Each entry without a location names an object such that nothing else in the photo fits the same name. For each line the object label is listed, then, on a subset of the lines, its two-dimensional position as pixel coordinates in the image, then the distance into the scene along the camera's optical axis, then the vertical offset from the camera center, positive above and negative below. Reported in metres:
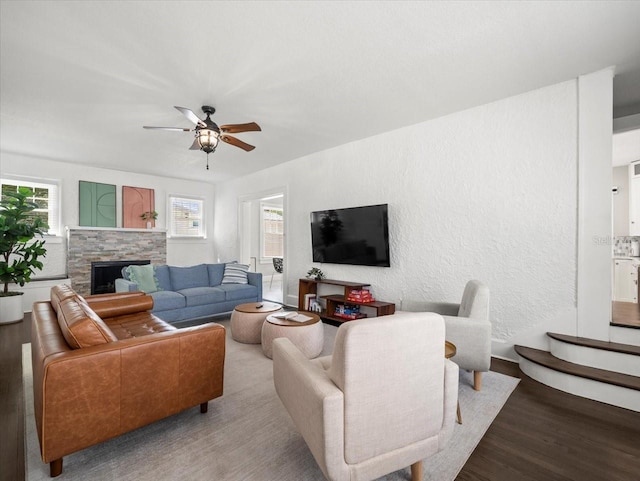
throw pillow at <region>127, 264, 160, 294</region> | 4.31 -0.58
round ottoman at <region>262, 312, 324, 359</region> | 2.99 -0.98
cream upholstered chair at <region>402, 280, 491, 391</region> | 2.38 -0.78
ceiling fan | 2.98 +1.13
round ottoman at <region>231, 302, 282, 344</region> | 3.53 -1.04
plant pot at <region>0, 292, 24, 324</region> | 4.33 -1.05
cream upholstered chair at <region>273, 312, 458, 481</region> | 1.21 -0.70
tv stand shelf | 3.95 -0.88
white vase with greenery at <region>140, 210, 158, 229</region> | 6.62 +0.52
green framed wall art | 5.88 +0.71
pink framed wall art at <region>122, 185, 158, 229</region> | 6.43 +0.72
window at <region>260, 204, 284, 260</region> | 8.73 +0.25
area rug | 1.56 -1.25
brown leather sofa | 1.46 -0.78
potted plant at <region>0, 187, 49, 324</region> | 4.32 -0.17
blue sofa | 4.13 -0.82
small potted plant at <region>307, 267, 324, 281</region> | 4.87 -0.59
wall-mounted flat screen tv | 4.12 +0.06
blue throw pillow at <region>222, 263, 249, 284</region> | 5.20 -0.63
